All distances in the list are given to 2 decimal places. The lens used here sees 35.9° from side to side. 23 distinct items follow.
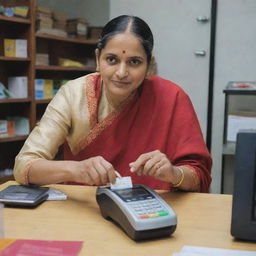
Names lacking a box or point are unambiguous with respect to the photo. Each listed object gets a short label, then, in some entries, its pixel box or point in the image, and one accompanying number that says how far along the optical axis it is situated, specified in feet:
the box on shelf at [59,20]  11.68
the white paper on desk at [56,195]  3.71
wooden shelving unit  10.27
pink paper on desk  2.52
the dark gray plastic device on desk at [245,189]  2.61
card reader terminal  2.74
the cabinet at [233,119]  8.66
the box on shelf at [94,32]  12.84
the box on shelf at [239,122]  8.75
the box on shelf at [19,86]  10.51
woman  4.22
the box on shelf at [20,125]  10.80
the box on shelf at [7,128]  10.31
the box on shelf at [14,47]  10.23
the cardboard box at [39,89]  11.01
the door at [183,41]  10.09
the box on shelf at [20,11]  9.98
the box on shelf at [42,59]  11.06
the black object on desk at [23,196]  3.45
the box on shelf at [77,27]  12.39
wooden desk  2.70
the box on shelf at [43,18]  10.80
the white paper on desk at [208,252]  2.53
